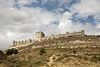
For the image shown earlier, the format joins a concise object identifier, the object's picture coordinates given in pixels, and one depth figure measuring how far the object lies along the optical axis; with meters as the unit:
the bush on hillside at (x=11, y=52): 36.48
